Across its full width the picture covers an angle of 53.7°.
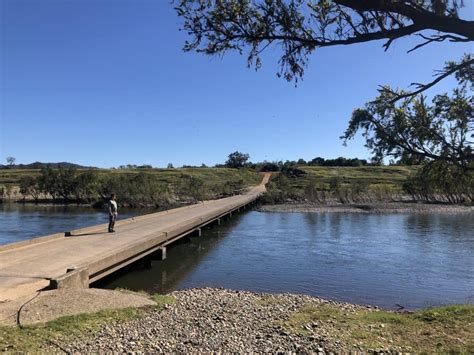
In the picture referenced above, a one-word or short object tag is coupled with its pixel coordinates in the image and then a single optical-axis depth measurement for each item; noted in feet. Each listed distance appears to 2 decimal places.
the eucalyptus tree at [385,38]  15.29
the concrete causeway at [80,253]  34.96
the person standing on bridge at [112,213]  68.90
